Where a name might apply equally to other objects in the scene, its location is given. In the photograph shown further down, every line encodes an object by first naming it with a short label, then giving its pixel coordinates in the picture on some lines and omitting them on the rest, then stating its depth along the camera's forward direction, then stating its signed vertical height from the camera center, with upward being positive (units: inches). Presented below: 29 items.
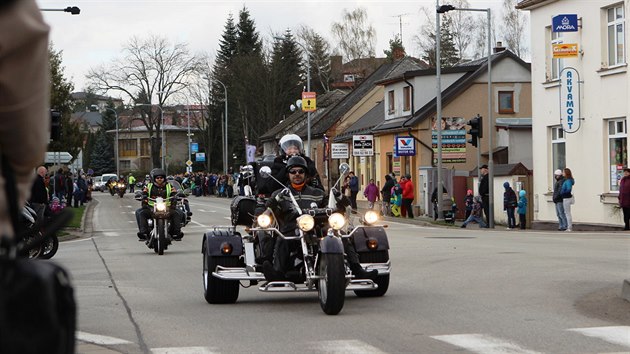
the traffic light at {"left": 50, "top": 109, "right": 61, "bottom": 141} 759.8 +38.0
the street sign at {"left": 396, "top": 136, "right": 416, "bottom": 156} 1838.1 +48.4
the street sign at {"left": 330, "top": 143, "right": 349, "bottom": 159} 2271.2 +51.9
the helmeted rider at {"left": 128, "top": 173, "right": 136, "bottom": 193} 3452.3 -13.5
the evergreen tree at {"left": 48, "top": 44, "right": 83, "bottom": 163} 2268.1 +159.1
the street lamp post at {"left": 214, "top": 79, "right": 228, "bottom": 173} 3514.3 +100.5
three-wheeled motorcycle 417.7 -31.2
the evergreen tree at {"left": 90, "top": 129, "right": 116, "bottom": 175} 5816.9 +115.8
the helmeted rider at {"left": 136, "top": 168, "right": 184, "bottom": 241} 877.2 -20.6
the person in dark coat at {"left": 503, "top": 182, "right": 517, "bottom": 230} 1364.4 -33.7
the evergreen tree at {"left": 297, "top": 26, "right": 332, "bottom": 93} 3966.5 +425.9
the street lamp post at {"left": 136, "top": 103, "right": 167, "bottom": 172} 3661.4 +192.8
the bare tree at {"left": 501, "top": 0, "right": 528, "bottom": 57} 3395.7 +445.5
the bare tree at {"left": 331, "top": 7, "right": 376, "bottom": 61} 3883.1 +482.2
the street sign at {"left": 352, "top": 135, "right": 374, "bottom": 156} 1983.3 +53.4
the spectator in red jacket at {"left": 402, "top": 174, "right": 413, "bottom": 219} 1648.6 -28.5
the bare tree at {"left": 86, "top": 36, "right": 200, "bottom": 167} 3666.3 +333.3
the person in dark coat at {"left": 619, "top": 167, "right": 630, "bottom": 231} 1139.9 -20.9
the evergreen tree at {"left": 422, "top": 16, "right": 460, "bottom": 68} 3614.7 +403.1
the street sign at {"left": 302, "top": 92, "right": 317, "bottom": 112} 2209.6 +149.5
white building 1245.7 +81.2
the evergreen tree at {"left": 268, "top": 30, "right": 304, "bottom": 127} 3570.4 +312.9
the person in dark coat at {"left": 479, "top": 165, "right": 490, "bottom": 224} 1423.5 -20.8
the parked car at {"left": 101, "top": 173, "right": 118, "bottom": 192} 4475.9 +0.7
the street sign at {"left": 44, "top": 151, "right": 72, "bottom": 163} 1828.2 +41.0
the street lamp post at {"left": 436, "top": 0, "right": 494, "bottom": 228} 1378.0 +16.9
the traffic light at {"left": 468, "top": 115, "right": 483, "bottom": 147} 1401.3 +56.8
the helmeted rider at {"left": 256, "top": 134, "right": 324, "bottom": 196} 482.3 +4.6
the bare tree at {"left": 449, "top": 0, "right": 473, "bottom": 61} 3617.1 +462.5
